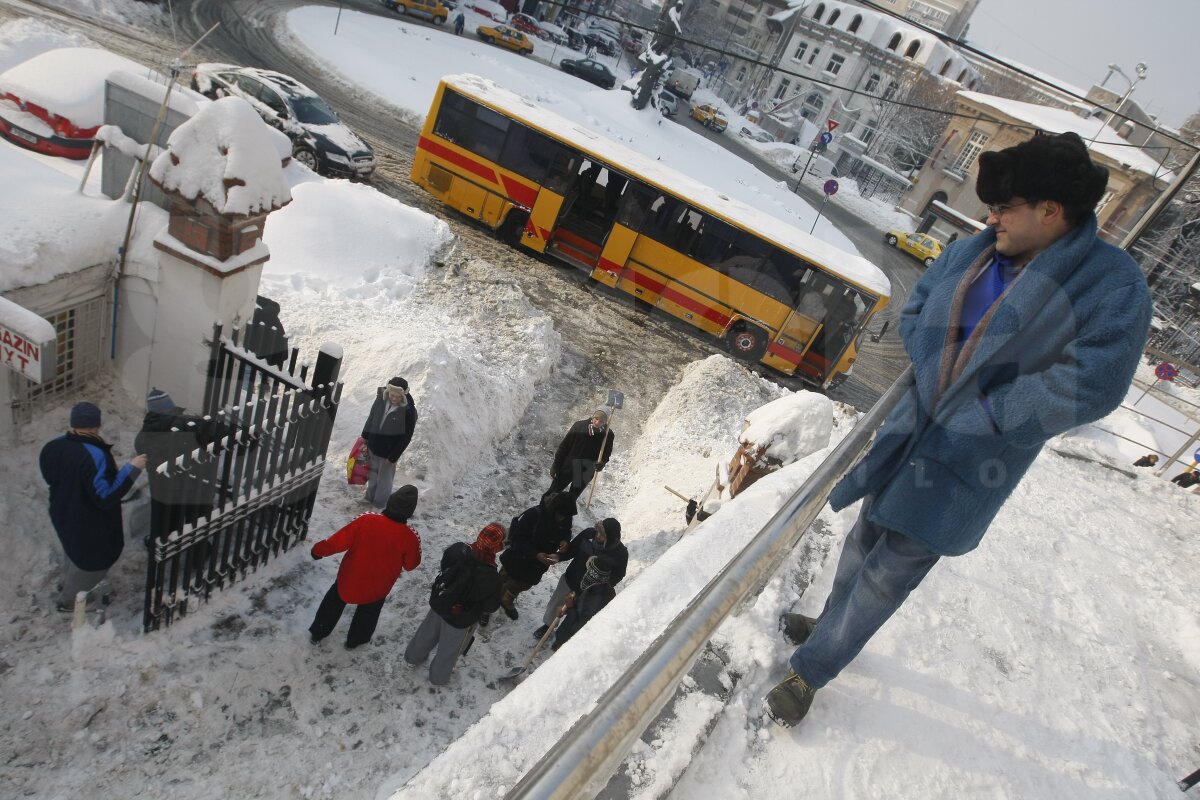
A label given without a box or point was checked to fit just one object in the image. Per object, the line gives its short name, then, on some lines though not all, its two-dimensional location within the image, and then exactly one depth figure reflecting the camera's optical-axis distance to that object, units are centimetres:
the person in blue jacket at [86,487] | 400
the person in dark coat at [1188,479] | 1173
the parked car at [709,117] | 4369
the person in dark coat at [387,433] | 614
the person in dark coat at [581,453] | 758
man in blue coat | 176
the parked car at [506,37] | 3541
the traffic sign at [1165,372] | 1493
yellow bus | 1366
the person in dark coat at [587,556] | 541
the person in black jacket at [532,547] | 607
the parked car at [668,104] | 3909
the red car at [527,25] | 4269
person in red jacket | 465
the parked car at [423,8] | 3341
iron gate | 394
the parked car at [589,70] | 3784
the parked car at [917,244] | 3400
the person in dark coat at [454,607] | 471
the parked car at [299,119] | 1438
